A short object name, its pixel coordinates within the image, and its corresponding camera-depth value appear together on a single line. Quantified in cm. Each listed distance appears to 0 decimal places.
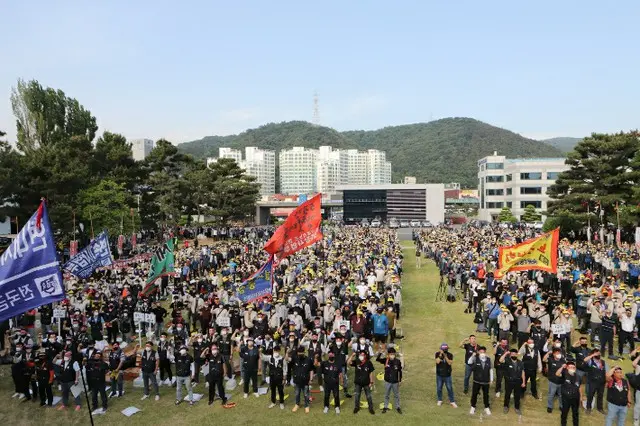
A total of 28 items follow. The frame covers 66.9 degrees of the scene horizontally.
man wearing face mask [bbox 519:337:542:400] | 1006
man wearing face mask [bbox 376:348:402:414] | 969
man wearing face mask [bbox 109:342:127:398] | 1103
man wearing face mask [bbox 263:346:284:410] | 1024
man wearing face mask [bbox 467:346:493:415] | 965
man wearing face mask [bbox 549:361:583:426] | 879
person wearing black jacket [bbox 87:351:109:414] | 1017
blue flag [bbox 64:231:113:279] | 1741
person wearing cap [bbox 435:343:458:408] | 991
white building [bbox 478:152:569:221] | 7412
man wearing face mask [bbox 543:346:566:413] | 953
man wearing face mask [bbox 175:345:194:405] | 1045
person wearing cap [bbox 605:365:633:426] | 831
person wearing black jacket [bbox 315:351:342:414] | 992
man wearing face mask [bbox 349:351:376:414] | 967
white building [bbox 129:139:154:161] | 11530
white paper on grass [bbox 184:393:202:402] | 1070
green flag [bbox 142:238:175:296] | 1678
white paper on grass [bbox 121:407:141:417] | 1011
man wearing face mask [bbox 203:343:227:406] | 1035
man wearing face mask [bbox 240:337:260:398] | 1091
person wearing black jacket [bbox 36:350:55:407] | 1060
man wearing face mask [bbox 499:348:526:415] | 960
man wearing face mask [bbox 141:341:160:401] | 1088
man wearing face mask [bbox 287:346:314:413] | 1008
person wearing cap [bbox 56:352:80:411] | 1032
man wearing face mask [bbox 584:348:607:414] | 955
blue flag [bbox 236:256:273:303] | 1338
